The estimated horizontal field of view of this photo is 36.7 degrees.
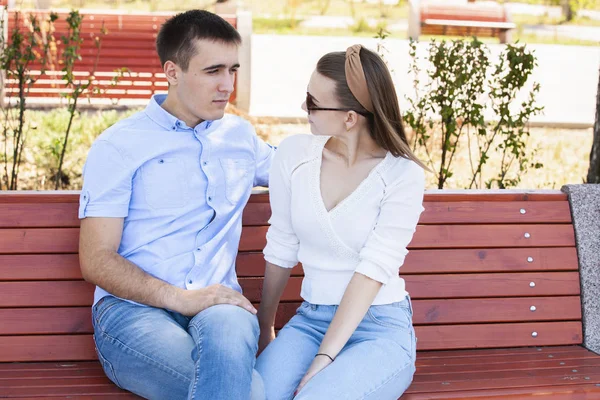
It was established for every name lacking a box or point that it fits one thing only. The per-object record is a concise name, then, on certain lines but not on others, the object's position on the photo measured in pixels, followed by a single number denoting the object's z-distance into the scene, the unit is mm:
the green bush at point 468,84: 5359
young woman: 3115
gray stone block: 3967
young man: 3113
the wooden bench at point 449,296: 3449
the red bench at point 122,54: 10039
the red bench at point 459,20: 15523
